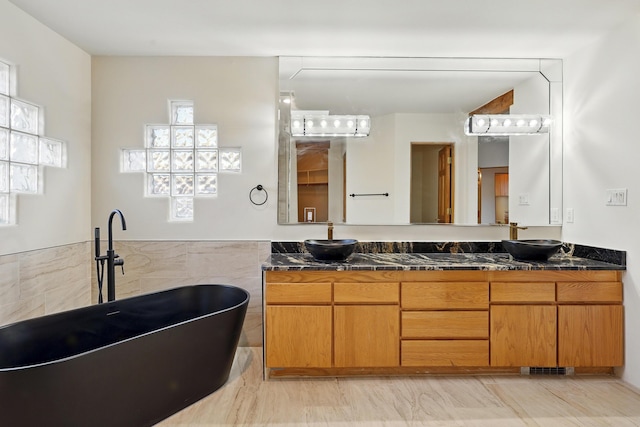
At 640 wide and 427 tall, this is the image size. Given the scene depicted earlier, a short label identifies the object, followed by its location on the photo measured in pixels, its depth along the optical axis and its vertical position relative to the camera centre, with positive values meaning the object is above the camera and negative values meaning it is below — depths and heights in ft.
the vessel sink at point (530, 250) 8.75 -0.99
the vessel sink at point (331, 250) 8.80 -1.00
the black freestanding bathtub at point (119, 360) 5.22 -2.69
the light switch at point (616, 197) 8.27 +0.32
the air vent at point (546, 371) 8.76 -3.97
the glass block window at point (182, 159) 10.28 +1.48
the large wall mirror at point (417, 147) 10.23 +1.82
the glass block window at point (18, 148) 7.61 +1.42
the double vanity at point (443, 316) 8.36 -2.50
